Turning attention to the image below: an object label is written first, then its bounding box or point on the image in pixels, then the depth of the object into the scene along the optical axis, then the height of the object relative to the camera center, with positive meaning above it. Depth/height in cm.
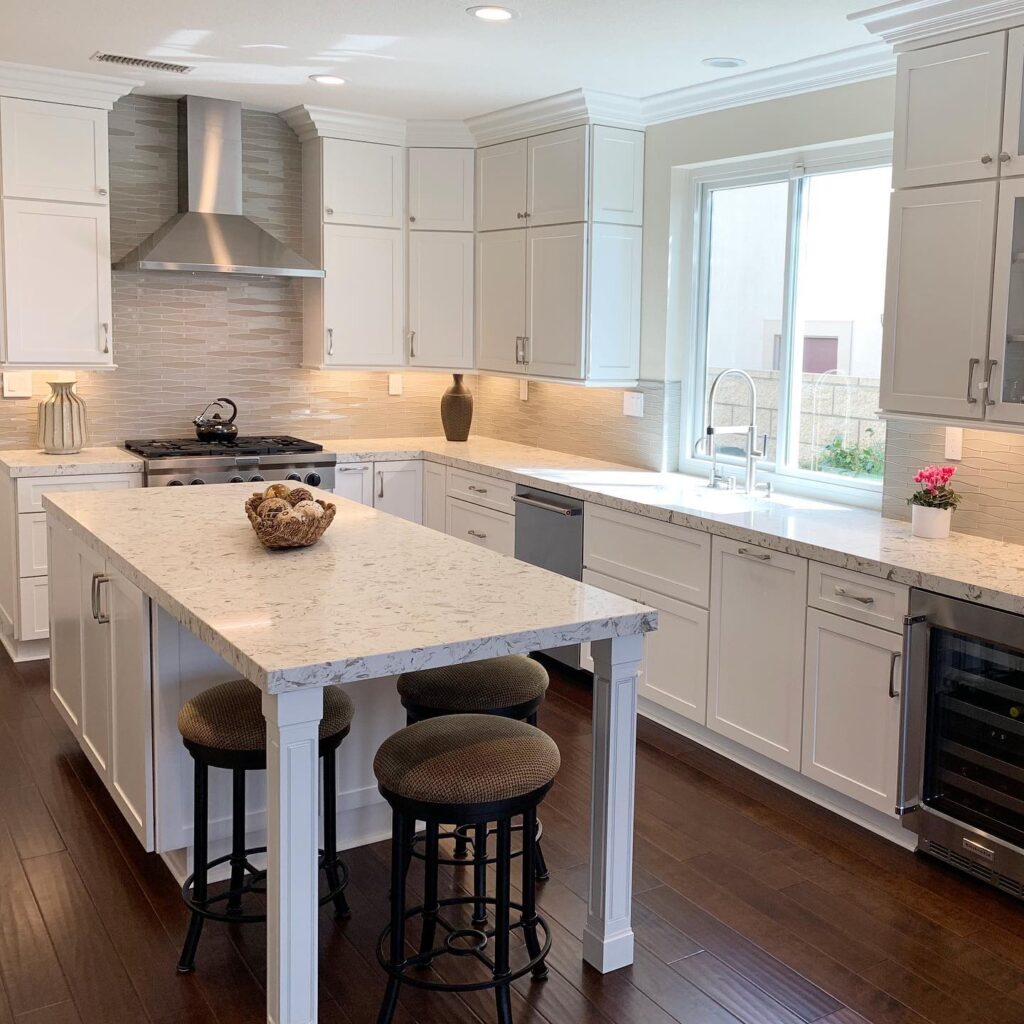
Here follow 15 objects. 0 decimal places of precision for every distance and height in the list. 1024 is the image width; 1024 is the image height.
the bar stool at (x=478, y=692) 290 -80
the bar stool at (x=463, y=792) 237 -86
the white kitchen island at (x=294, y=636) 220 -55
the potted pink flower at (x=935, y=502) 374 -38
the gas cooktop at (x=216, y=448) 533 -35
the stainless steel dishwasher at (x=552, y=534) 489 -68
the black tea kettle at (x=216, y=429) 567 -27
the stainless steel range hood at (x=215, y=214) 539 +78
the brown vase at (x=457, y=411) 625 -18
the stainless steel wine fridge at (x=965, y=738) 312 -99
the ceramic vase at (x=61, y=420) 528 -23
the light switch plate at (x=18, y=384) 540 -7
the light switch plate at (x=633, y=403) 547 -10
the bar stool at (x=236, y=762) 267 -92
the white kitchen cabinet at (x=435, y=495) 583 -60
